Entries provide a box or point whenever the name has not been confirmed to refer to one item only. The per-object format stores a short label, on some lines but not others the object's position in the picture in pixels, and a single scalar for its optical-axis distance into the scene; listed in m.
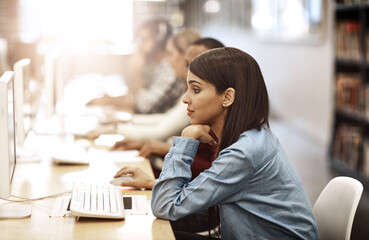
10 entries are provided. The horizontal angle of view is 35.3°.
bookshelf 4.61
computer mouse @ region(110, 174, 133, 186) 2.14
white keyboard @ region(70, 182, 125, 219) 1.74
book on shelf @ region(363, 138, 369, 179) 4.55
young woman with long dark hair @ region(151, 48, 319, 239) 1.62
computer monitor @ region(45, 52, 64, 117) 2.96
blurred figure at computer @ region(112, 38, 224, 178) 2.16
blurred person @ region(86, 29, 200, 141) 3.11
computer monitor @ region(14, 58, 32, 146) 2.21
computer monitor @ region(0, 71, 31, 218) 1.65
